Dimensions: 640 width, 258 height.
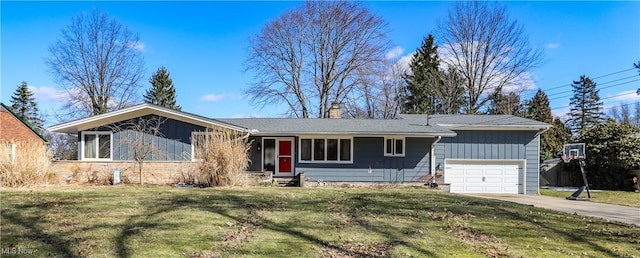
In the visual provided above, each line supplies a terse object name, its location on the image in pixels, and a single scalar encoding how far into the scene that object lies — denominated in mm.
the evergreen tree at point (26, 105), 37375
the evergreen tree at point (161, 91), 40562
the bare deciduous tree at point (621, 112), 50319
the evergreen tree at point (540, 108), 31672
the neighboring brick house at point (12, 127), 21828
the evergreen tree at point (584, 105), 44938
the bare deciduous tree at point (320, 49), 29797
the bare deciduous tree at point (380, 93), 30844
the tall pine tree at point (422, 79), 32688
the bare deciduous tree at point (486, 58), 29656
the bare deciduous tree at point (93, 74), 29750
